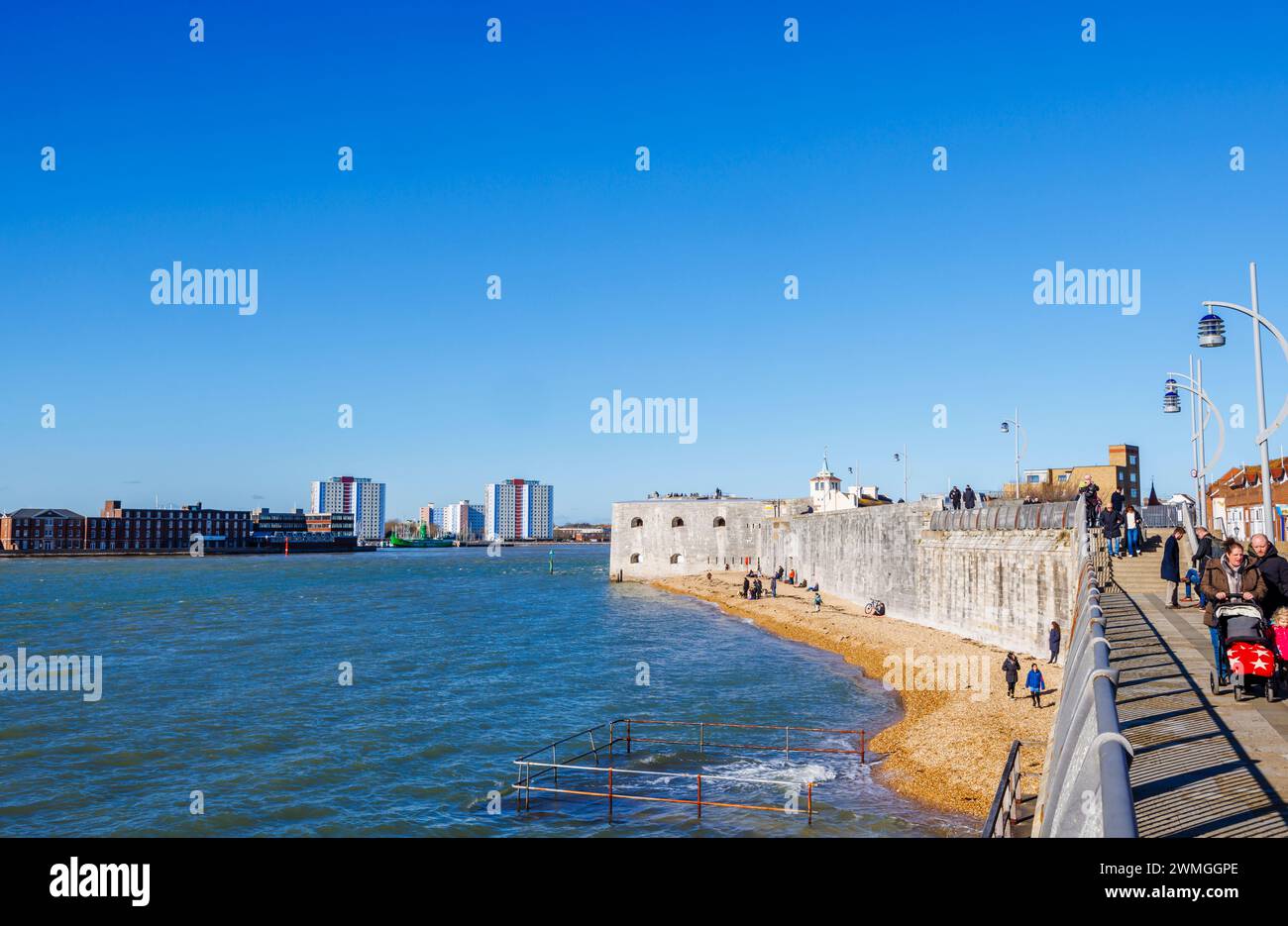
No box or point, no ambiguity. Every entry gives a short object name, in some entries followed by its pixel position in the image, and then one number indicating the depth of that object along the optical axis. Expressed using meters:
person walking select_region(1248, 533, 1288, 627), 10.20
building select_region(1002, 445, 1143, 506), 70.62
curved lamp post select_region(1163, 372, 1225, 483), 27.88
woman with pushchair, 10.23
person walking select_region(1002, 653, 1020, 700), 27.75
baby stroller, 9.67
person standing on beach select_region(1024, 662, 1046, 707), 26.86
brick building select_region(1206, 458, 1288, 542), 43.12
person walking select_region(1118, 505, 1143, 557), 24.52
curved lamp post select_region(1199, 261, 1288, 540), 17.91
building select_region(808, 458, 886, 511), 87.81
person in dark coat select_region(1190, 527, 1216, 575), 18.00
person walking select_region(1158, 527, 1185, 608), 17.06
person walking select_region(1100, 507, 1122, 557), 24.97
